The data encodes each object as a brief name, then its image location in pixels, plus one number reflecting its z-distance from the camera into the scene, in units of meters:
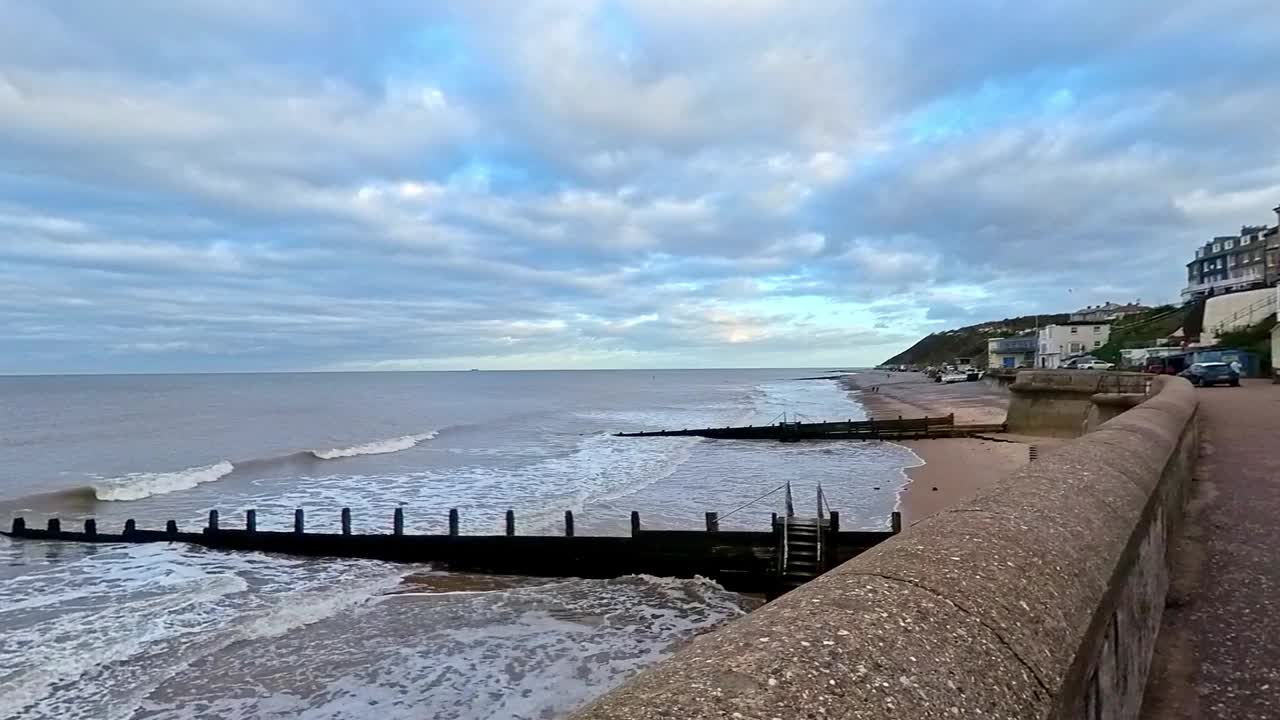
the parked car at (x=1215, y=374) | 33.03
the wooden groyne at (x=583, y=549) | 17.09
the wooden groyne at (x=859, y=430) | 45.66
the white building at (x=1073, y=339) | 101.06
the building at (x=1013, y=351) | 119.69
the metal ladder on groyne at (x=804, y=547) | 16.28
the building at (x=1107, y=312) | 142.60
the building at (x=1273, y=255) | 80.06
